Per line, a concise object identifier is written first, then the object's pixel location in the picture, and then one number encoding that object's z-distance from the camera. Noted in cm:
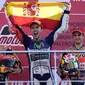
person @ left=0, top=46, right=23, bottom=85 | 906
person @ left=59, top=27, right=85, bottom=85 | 873
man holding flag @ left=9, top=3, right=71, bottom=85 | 900
